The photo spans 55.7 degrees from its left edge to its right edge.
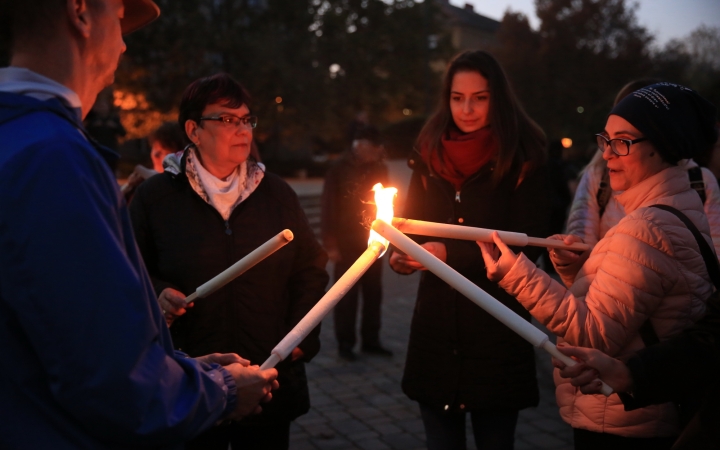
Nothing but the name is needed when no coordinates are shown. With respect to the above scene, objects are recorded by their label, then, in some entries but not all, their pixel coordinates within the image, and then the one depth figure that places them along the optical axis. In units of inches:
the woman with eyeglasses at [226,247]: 114.2
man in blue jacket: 49.4
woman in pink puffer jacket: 87.2
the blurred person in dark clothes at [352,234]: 270.1
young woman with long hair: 115.3
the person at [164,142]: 205.6
